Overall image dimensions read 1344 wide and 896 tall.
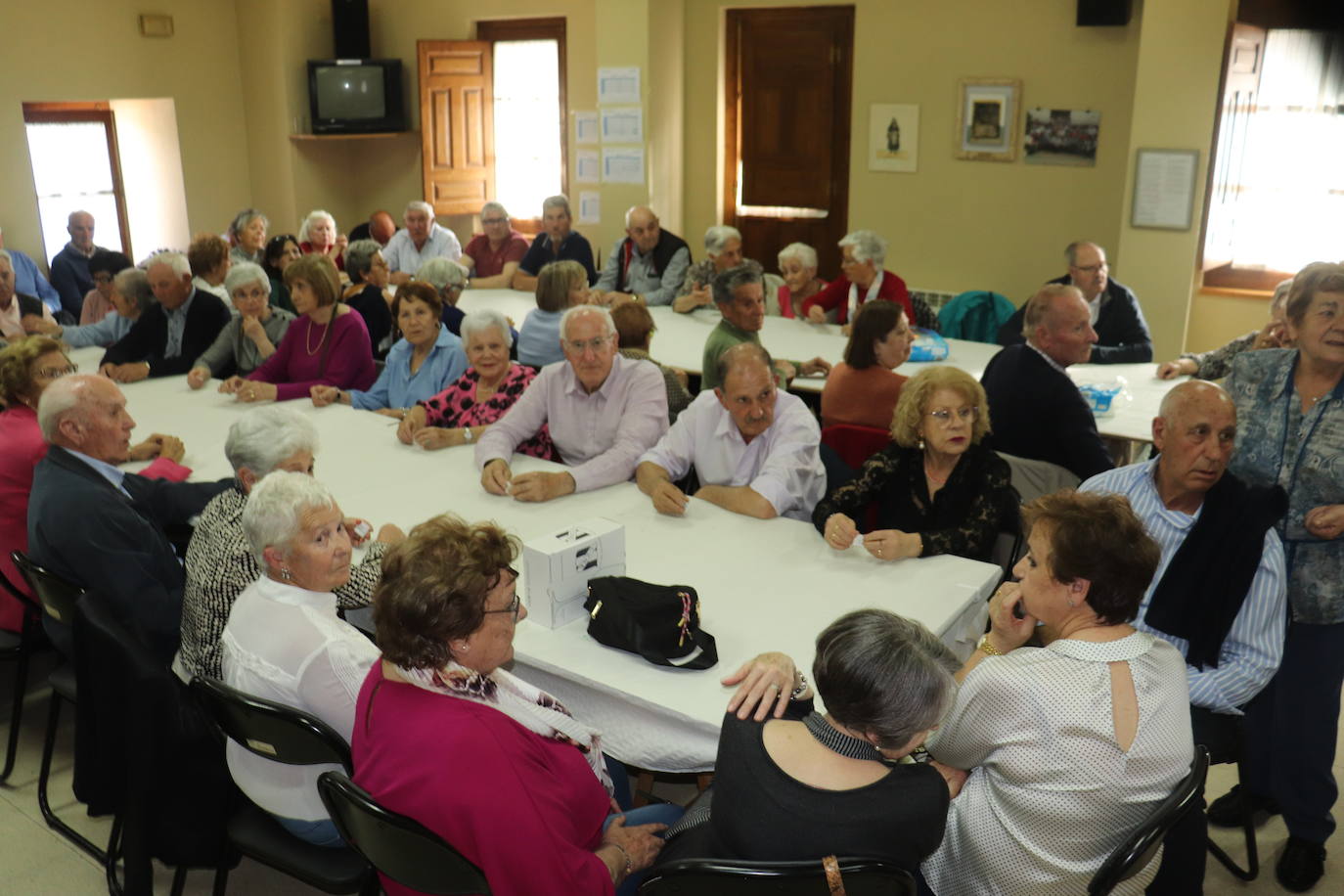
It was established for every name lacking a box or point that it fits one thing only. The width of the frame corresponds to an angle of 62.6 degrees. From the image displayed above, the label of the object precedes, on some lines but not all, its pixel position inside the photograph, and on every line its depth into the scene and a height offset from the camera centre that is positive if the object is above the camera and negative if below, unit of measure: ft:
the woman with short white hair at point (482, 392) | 13.44 -2.77
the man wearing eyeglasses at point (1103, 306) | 18.08 -2.32
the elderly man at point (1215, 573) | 8.41 -3.05
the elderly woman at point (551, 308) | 17.16 -2.22
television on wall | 32.22 +1.94
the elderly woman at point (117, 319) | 18.02 -2.69
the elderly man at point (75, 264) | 27.37 -2.48
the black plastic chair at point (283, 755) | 6.88 -3.68
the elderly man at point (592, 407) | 12.27 -2.75
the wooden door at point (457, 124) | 31.96 +1.09
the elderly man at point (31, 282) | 26.73 -2.81
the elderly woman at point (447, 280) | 18.34 -1.90
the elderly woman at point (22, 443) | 10.91 -2.74
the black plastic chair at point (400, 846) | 5.93 -3.64
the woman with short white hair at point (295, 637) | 7.30 -3.09
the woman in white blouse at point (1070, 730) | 6.23 -3.13
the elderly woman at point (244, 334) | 16.67 -2.51
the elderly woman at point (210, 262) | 19.31 -1.69
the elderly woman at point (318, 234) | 26.17 -1.66
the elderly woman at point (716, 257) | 23.03 -1.93
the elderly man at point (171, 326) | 16.83 -2.45
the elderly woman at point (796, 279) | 21.48 -2.22
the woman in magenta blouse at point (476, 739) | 5.93 -3.14
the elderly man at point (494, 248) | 27.66 -2.12
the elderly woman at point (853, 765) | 5.64 -3.06
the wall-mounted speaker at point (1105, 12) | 21.91 +2.89
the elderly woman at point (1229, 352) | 14.35 -2.67
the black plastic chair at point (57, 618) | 8.81 -3.70
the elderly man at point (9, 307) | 20.75 -2.71
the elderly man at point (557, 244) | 26.30 -1.89
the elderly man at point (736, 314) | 15.51 -2.12
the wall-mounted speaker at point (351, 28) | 32.40 +3.84
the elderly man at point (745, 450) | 10.82 -2.88
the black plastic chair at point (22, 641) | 10.56 -4.47
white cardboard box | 8.34 -3.01
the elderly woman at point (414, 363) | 14.90 -2.68
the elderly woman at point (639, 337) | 14.61 -2.32
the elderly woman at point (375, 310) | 19.27 -2.50
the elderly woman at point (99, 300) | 21.54 -2.66
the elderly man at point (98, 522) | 9.33 -3.00
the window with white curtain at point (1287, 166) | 20.47 -0.08
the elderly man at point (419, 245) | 27.48 -2.01
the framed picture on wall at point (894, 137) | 25.34 +0.56
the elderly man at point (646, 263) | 23.59 -2.14
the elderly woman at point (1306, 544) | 9.23 -3.11
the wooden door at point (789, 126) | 27.02 +0.87
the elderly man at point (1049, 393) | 12.06 -2.49
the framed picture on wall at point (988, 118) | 24.00 +0.93
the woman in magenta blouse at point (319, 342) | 15.64 -2.51
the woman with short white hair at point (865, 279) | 19.77 -2.05
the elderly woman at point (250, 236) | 24.52 -1.58
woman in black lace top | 9.81 -2.92
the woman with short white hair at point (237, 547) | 8.44 -2.92
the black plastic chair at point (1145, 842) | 5.90 -3.54
